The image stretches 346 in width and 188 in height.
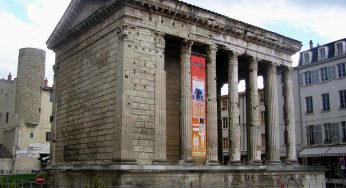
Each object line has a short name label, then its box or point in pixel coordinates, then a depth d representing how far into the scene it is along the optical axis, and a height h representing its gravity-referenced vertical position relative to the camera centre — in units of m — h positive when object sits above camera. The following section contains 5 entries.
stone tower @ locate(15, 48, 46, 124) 48.91 +7.17
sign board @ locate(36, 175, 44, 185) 19.96 -1.70
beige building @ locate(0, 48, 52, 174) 48.47 +3.07
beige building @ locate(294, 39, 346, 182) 38.25 +4.02
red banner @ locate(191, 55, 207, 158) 22.86 +2.12
